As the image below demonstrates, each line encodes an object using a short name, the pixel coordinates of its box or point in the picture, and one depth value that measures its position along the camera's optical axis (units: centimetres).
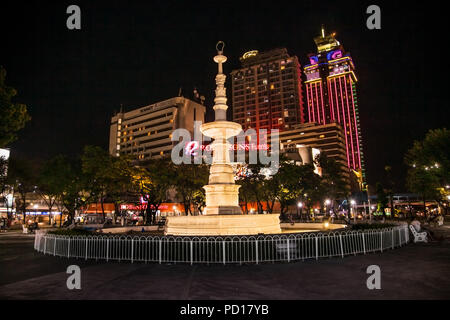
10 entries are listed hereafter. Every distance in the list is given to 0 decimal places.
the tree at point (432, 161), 3119
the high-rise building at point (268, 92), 15725
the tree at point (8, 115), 1548
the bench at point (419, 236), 1744
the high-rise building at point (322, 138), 14100
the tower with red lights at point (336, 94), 18200
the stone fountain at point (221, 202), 1570
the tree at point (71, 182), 3631
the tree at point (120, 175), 3528
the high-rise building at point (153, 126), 11694
